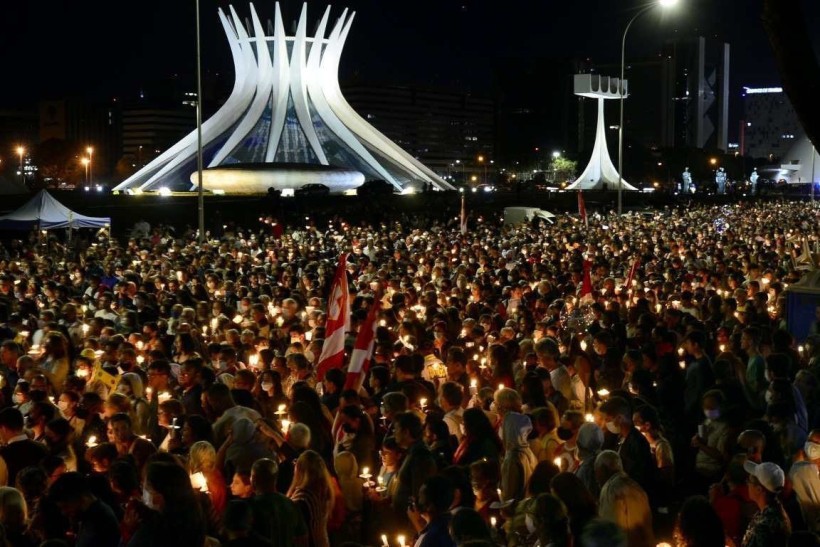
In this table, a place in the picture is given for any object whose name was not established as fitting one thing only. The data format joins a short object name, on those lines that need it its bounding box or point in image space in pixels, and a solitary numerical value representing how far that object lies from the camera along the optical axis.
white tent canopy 25.05
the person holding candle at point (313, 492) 5.67
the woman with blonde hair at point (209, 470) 6.05
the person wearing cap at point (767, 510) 5.17
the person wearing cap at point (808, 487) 5.89
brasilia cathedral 55.03
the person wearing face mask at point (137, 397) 7.55
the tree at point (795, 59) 5.75
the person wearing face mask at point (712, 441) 7.00
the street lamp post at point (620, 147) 34.59
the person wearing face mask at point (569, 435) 6.60
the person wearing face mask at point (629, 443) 6.47
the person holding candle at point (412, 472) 5.98
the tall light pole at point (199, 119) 25.00
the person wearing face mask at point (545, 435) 6.67
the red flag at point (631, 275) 15.27
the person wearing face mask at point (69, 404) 7.48
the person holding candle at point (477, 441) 6.61
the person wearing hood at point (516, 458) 6.20
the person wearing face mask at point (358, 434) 6.75
